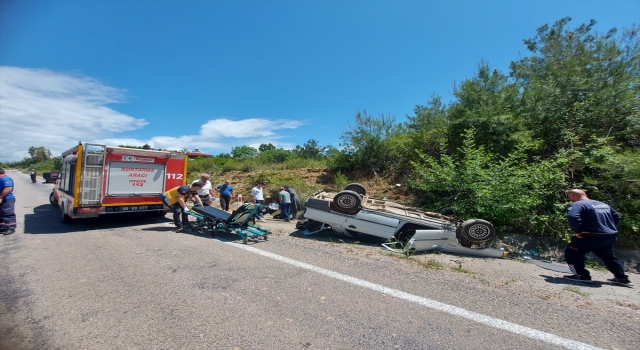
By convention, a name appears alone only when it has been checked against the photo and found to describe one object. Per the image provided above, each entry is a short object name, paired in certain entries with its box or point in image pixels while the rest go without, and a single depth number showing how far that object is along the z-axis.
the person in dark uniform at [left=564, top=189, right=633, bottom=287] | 4.63
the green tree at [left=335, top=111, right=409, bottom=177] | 13.94
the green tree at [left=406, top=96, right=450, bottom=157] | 11.73
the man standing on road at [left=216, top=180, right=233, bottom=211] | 10.96
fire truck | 7.55
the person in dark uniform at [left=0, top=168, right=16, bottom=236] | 7.17
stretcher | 7.03
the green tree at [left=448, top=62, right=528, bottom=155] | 9.84
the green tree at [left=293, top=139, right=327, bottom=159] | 48.09
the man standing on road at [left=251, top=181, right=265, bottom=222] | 12.05
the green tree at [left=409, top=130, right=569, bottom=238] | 7.16
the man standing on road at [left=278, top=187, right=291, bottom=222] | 10.48
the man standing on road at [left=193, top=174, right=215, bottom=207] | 9.37
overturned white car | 6.26
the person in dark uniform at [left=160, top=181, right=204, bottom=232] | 7.73
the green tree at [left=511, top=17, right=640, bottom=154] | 8.52
